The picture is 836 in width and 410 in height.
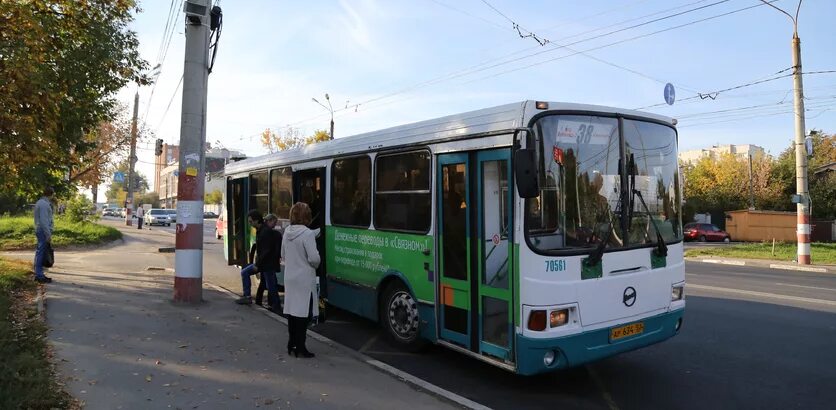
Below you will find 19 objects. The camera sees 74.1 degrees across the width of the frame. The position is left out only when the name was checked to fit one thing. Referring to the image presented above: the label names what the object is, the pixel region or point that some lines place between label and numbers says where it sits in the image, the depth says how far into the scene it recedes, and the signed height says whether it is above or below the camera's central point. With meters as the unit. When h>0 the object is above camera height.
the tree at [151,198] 117.50 +3.99
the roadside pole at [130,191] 34.56 +1.75
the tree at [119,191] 101.66 +6.05
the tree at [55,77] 7.16 +2.40
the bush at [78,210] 29.58 +0.43
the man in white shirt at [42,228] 10.22 -0.18
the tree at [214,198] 88.16 +3.05
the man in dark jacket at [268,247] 8.01 -0.45
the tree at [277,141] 61.47 +8.40
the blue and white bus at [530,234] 4.93 -0.19
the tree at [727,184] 47.19 +2.75
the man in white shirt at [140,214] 39.50 +0.24
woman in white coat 6.14 -0.70
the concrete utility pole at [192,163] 8.77 +0.86
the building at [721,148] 108.27 +12.99
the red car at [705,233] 38.84 -1.40
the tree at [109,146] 35.75 +4.66
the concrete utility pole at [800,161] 20.52 +1.92
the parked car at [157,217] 50.69 -0.03
